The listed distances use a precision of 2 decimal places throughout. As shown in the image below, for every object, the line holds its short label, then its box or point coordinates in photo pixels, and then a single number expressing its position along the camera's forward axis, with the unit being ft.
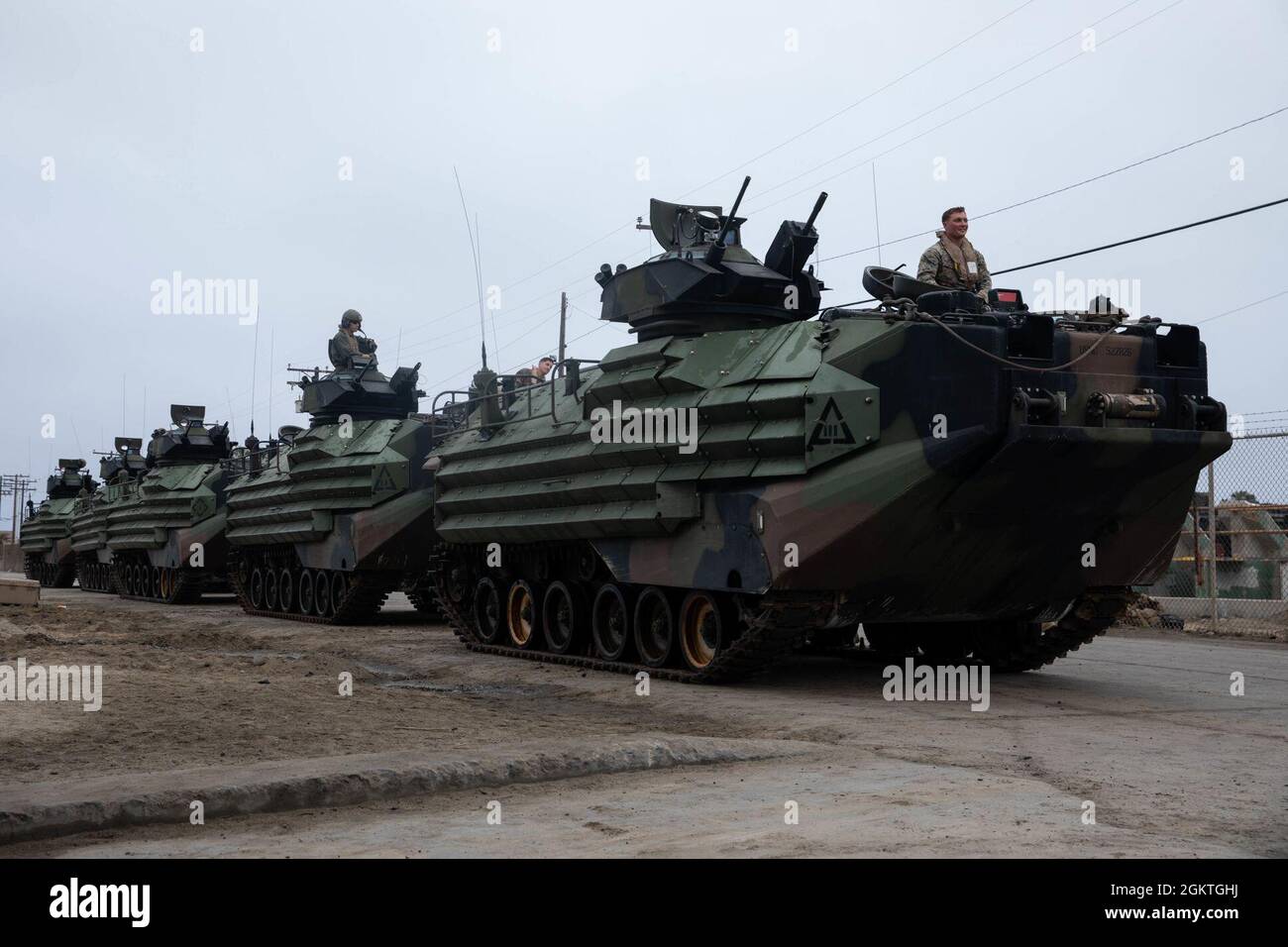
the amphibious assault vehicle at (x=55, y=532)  150.92
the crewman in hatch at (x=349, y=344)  85.92
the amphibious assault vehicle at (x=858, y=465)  38.06
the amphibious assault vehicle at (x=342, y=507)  73.46
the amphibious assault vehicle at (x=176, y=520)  102.01
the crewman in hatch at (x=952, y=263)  43.09
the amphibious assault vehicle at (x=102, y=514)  125.08
